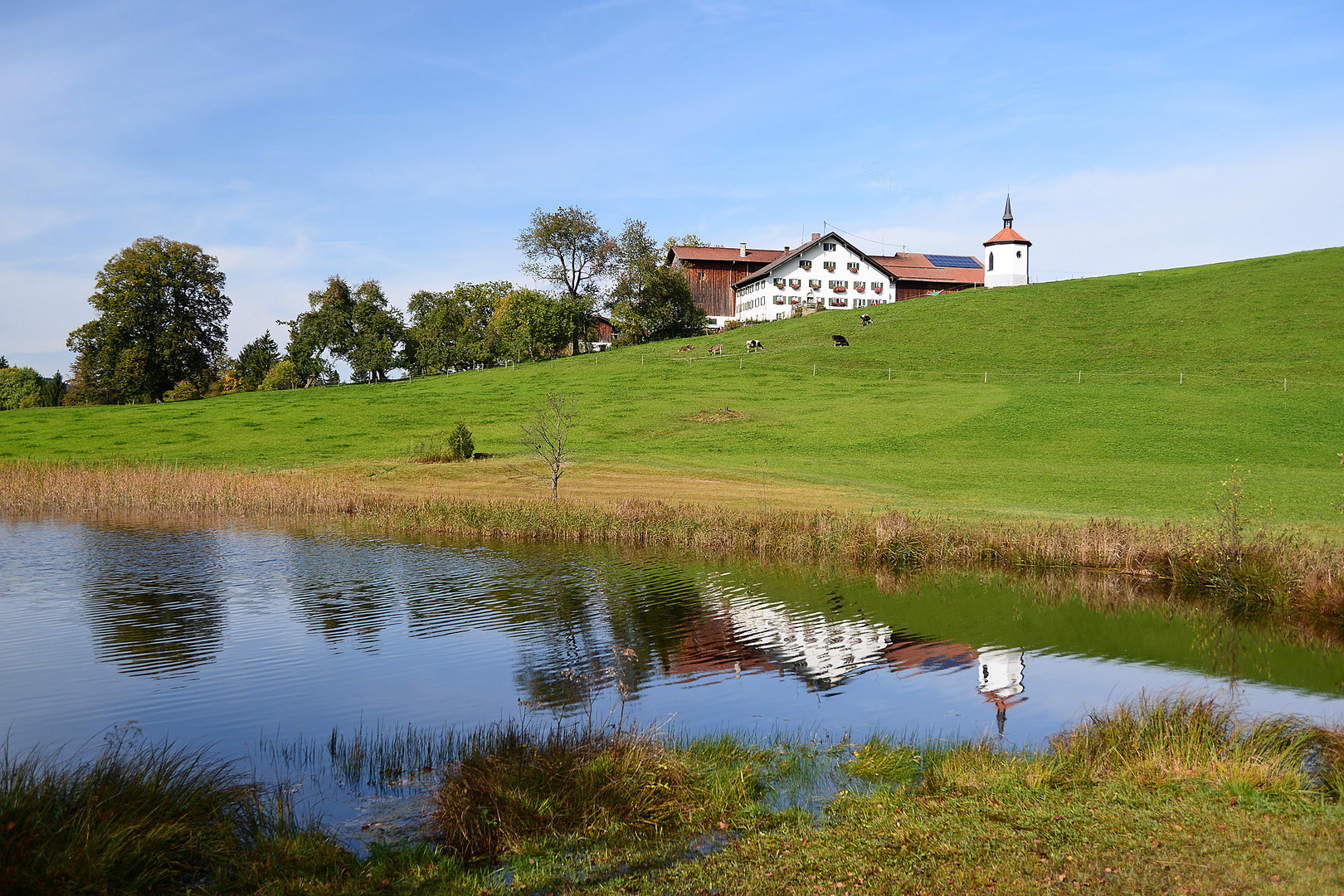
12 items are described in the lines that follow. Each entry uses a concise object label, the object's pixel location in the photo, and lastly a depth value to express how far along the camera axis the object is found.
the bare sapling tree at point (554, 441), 36.84
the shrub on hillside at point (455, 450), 48.25
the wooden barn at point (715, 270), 135.88
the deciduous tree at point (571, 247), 116.12
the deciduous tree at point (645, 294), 115.56
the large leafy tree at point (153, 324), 90.31
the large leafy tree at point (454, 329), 114.56
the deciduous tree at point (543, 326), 102.88
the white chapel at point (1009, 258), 124.69
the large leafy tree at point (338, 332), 112.62
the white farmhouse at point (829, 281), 126.62
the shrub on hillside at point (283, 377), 114.25
